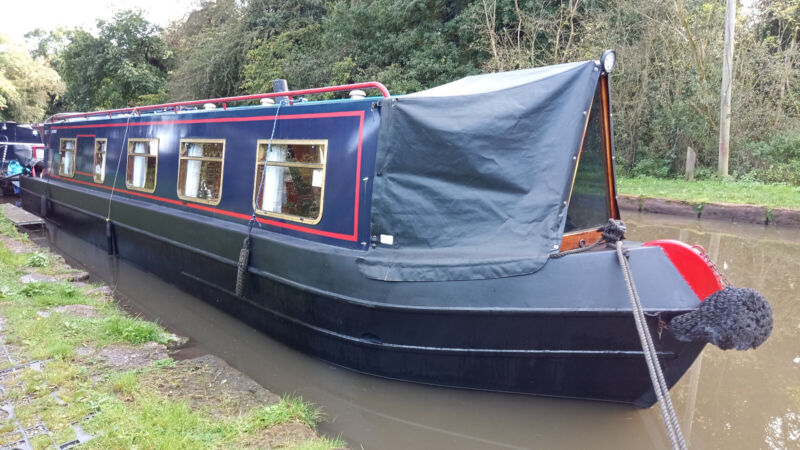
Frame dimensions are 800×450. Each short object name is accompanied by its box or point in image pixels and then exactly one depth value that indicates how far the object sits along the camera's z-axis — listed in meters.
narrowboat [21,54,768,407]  3.16
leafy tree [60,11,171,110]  20.66
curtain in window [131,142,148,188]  7.18
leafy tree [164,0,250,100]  18.20
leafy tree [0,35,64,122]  26.25
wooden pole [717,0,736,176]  10.88
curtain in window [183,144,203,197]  5.97
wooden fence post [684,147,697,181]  12.34
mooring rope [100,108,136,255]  7.84
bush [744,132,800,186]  11.20
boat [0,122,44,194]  13.97
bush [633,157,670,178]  13.54
